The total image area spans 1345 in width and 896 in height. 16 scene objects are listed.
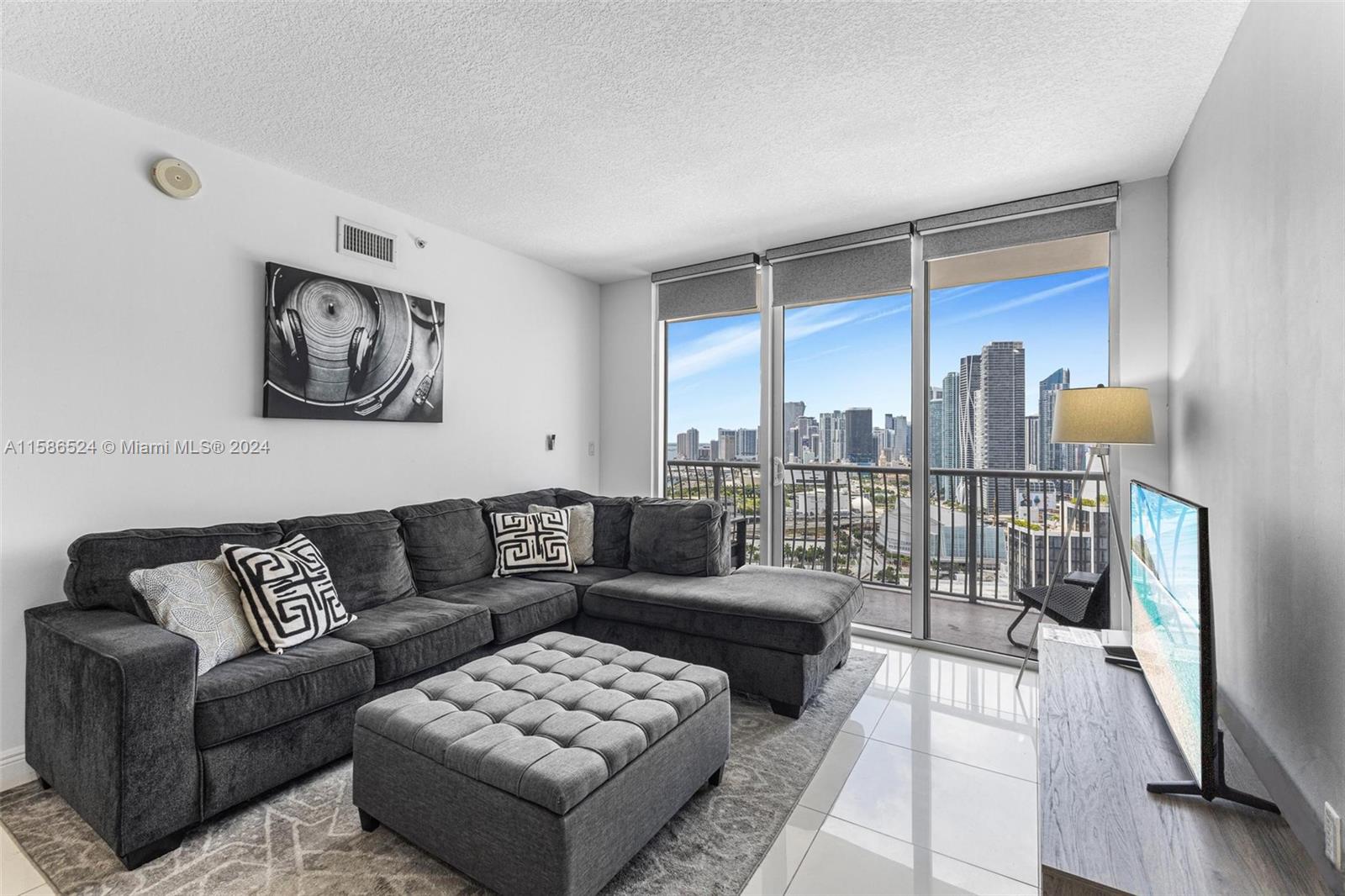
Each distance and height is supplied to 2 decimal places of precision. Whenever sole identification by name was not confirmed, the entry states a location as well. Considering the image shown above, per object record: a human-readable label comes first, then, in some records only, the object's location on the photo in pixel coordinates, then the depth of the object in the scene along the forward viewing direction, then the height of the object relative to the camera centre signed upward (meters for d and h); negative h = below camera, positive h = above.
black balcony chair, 3.08 -0.76
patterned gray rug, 1.70 -1.20
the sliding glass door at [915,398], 3.43 +0.35
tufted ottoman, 1.51 -0.86
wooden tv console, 1.08 -0.74
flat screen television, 1.23 -0.42
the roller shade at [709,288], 4.32 +1.20
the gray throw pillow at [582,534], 3.74 -0.52
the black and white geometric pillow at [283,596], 2.22 -0.56
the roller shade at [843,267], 3.70 +1.17
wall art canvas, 2.94 +0.51
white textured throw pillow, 2.04 -0.55
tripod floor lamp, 2.60 +0.15
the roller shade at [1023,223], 3.14 +1.26
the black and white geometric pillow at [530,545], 3.48 -0.55
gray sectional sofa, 1.79 -0.76
